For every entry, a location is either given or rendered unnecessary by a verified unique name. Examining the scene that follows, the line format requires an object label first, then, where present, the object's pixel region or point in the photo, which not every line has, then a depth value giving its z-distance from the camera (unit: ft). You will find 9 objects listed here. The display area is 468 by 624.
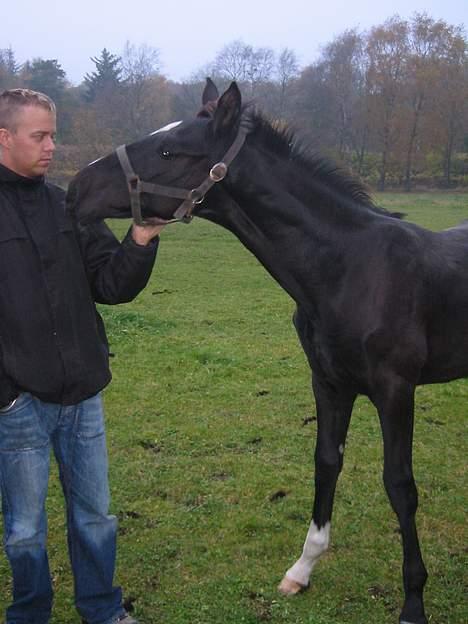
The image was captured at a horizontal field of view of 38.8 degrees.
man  8.50
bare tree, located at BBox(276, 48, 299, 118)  160.04
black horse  9.44
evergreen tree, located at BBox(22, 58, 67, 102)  139.95
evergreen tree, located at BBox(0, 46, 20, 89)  122.52
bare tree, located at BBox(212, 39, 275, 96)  165.76
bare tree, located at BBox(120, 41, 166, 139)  116.06
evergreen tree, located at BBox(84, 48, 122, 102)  159.12
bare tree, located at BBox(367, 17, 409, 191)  144.97
